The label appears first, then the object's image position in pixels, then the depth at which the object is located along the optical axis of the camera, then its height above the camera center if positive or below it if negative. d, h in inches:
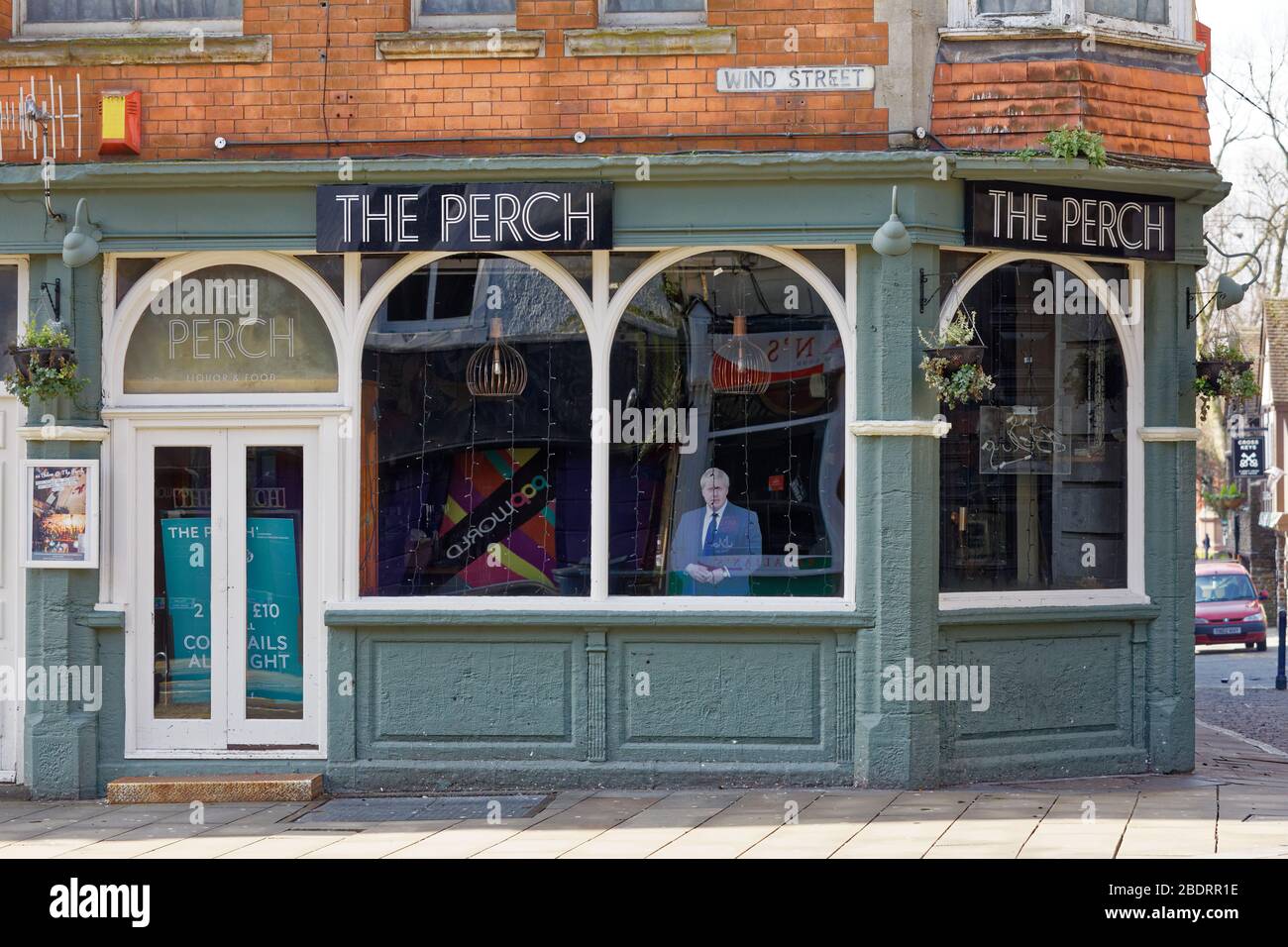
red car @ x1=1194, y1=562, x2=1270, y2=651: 1115.9 -84.0
